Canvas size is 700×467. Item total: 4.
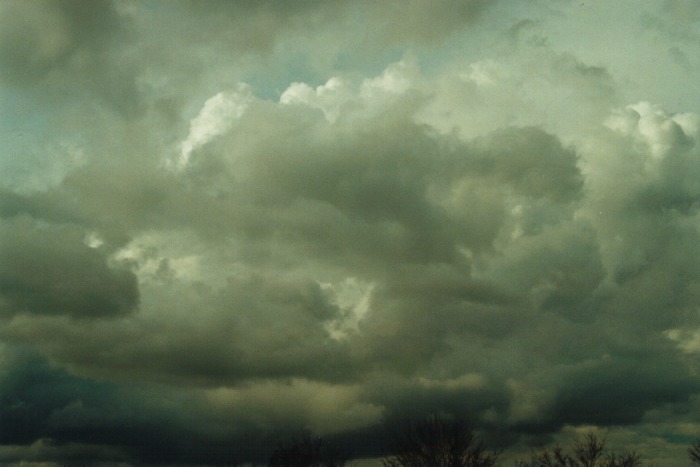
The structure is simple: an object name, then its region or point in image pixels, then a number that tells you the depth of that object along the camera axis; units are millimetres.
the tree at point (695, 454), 77469
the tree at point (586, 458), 85562
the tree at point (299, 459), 84750
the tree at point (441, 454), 67375
